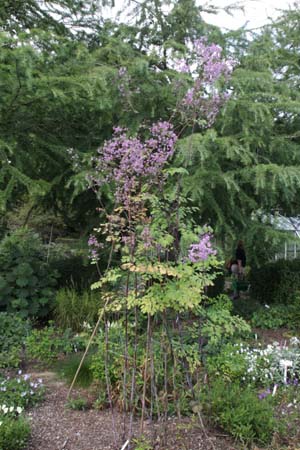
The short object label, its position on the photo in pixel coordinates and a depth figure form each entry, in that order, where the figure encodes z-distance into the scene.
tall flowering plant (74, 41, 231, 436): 2.21
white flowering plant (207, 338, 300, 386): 3.31
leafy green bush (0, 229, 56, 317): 5.08
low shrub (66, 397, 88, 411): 3.03
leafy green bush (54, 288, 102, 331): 4.93
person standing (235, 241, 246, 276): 7.89
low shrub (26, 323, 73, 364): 3.94
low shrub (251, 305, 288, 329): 5.38
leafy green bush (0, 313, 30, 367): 3.76
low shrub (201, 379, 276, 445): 2.58
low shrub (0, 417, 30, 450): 2.39
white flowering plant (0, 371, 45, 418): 2.85
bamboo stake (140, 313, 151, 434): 2.32
